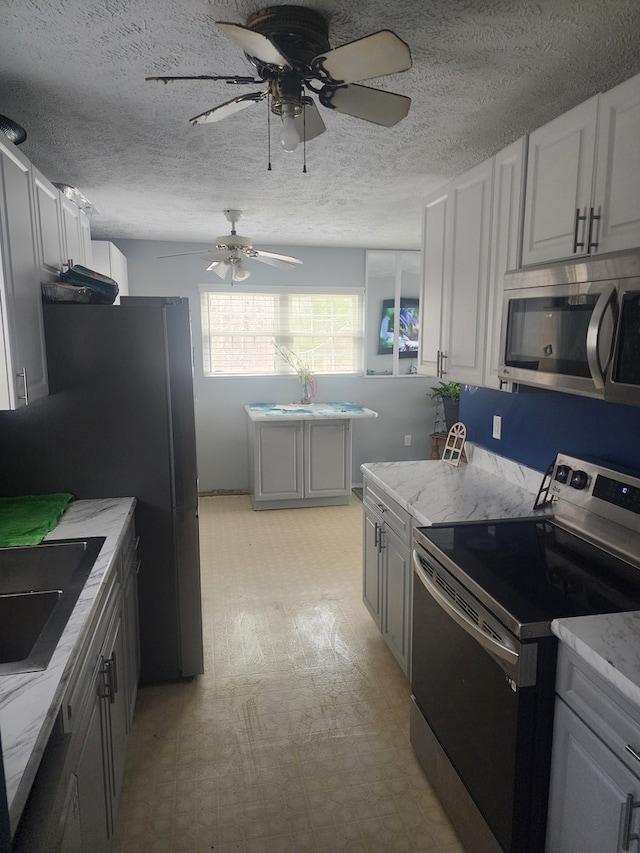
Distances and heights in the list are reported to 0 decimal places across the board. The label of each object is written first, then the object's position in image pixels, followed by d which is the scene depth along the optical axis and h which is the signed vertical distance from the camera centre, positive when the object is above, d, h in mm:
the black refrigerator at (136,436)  2295 -401
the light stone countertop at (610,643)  1135 -678
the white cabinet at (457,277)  2283 +292
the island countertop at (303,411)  4758 -627
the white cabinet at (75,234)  2562 +541
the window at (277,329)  5320 +124
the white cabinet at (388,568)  2393 -1071
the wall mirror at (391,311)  5520 +308
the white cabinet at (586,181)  1490 +486
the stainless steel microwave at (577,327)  1423 +43
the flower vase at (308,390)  5402 -475
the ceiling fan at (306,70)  1333 +708
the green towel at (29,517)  1884 -657
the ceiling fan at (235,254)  3811 +629
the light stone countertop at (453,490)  2155 -658
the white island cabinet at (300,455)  4820 -1012
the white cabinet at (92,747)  1009 -952
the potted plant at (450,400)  5359 -570
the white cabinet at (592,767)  1134 -944
